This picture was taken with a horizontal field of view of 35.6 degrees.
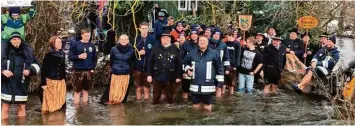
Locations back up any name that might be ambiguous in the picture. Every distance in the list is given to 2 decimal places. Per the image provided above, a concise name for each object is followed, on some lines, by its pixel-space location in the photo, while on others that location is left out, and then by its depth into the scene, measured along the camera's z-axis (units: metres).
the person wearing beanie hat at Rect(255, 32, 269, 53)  12.49
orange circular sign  12.66
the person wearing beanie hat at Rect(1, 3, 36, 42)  10.41
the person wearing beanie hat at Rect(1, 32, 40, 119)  8.78
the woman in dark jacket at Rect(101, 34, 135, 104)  10.23
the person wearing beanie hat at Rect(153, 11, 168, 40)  12.77
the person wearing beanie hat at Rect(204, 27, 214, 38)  11.05
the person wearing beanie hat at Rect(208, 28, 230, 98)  10.91
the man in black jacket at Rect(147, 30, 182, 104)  10.18
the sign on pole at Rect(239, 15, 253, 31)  13.38
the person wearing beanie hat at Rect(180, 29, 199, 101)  10.74
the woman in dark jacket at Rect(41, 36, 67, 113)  9.30
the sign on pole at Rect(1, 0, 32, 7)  10.12
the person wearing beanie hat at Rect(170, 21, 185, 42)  11.92
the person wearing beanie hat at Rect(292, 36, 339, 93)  10.70
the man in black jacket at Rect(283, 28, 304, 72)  12.90
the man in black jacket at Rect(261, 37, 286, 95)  12.20
